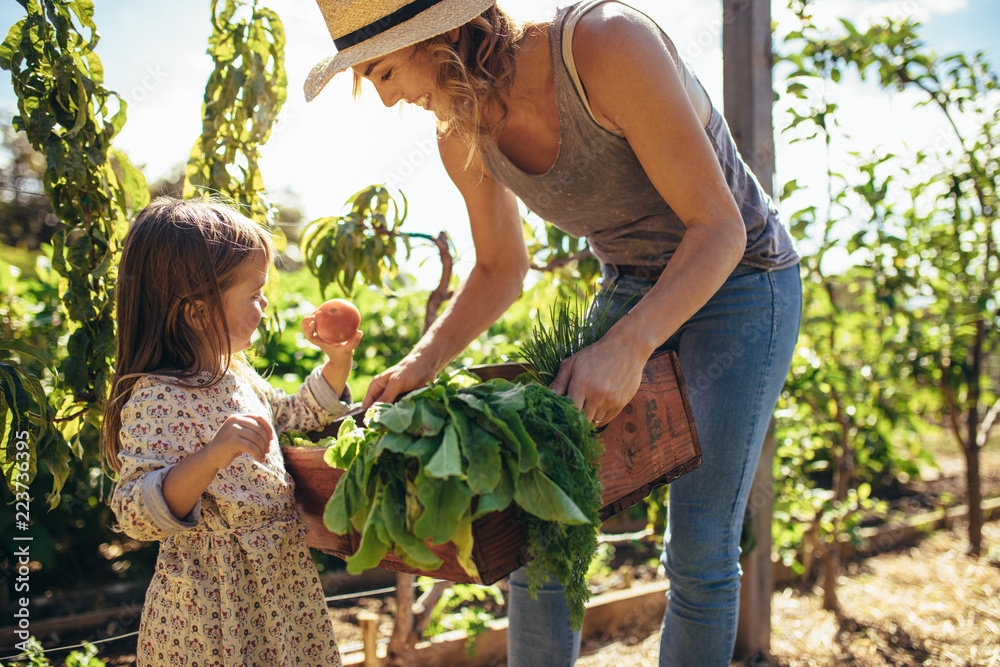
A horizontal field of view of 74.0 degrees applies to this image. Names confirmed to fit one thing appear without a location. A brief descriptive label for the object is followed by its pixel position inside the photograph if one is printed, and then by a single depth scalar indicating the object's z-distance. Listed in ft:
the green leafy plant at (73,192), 4.86
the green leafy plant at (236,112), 5.98
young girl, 4.23
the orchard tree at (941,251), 9.21
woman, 3.94
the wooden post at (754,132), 7.43
